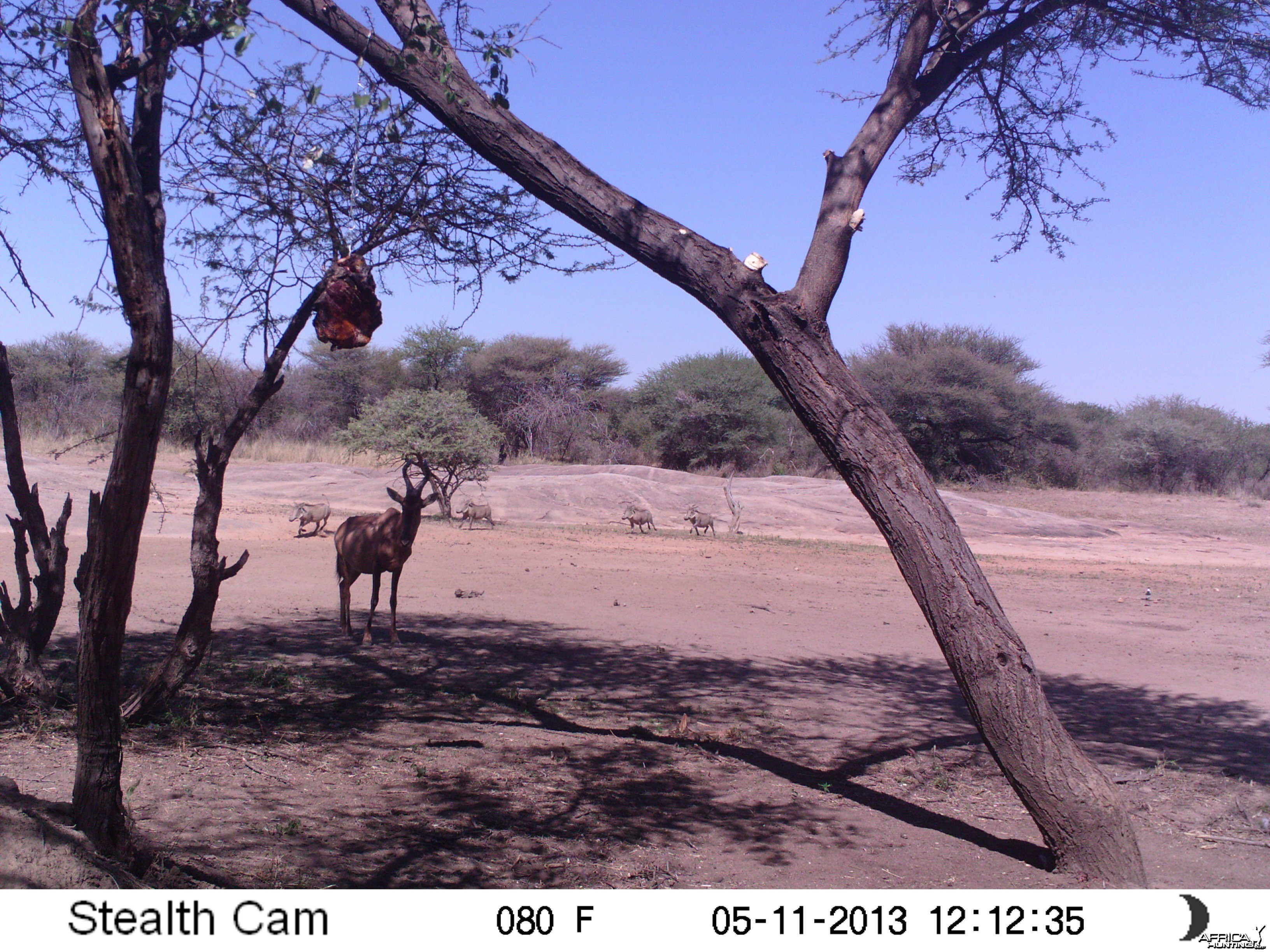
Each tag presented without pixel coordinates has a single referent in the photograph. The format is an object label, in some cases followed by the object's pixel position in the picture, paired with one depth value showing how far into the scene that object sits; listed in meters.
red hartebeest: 9.00
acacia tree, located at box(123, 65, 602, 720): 5.42
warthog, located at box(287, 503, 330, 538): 17.94
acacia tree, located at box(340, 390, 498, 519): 21.95
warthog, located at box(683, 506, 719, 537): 22.62
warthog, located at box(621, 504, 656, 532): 22.58
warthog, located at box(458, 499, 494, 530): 20.98
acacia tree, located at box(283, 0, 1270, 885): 4.16
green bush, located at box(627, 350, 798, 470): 40.44
